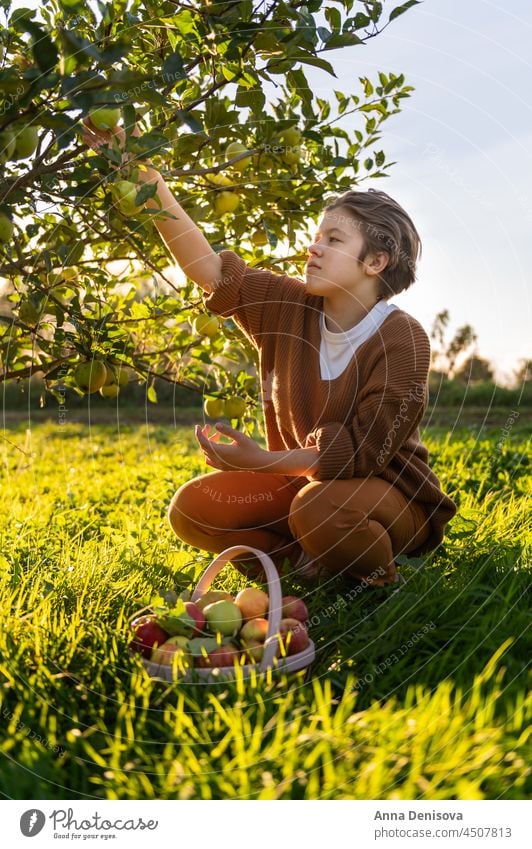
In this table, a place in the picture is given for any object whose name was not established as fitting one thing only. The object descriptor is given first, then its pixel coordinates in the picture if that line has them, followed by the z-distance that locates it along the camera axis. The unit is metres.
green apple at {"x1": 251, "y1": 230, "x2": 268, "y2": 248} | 2.83
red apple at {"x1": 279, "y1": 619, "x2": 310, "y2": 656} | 1.97
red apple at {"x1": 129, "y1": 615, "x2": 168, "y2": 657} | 2.00
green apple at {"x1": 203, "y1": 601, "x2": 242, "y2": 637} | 2.06
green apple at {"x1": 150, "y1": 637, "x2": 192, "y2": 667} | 1.89
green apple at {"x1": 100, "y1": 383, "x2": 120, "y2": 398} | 2.54
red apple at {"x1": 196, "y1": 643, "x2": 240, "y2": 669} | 1.95
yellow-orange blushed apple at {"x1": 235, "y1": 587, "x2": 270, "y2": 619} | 2.15
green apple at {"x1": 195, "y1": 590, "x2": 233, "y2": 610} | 2.17
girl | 2.34
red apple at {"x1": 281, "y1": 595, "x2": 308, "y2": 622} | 2.17
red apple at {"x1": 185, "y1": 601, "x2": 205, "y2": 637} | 2.07
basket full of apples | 1.88
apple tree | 1.75
